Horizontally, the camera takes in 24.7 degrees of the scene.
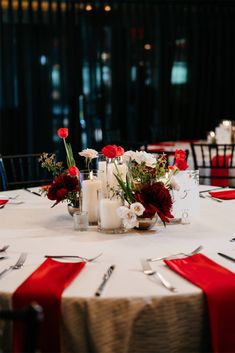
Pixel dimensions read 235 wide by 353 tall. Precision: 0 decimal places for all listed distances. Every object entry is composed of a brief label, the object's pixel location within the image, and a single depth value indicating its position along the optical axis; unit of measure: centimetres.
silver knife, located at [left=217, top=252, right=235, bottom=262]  165
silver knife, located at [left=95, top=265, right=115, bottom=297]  140
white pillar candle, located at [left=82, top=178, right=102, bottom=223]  210
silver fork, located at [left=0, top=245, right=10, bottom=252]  178
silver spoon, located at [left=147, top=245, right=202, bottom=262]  166
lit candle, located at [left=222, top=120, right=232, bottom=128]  498
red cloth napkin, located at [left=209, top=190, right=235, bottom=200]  261
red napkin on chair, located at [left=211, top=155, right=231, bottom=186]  410
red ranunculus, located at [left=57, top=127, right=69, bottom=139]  220
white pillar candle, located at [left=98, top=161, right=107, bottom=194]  212
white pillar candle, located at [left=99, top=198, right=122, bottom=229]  196
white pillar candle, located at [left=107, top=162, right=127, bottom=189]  210
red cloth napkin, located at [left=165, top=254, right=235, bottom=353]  140
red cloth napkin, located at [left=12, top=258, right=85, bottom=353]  139
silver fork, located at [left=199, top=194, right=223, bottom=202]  259
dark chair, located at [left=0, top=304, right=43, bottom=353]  91
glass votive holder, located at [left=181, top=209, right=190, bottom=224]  211
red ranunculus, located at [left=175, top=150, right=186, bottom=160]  204
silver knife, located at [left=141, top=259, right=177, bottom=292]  142
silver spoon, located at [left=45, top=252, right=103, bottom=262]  167
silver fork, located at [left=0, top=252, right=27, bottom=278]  157
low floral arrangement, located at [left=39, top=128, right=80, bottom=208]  210
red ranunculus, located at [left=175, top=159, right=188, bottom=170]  201
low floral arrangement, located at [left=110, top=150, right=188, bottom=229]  188
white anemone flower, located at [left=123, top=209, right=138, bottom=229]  187
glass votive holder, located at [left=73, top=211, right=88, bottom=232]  201
